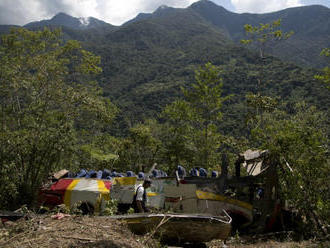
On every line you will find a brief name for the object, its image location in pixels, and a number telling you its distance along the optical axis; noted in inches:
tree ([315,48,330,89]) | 402.9
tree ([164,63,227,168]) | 709.3
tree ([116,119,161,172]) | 800.9
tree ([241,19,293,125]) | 564.1
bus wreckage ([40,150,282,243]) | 320.2
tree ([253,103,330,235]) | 309.4
